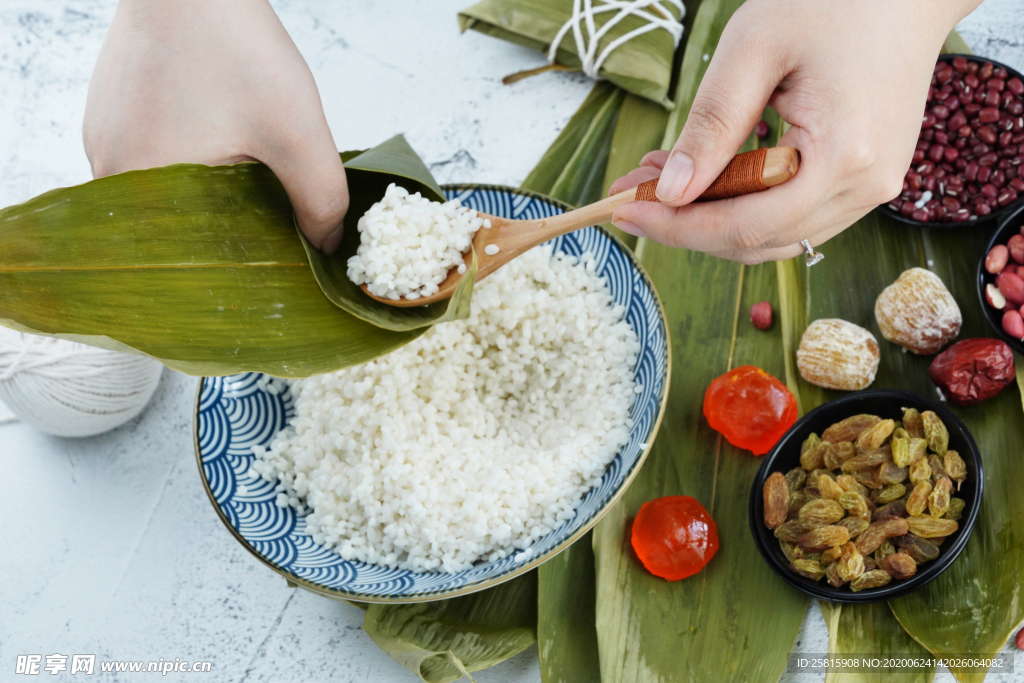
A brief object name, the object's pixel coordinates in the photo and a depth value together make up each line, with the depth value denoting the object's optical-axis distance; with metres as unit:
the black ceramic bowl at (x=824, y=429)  0.67
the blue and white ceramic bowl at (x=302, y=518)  0.67
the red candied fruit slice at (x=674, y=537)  0.69
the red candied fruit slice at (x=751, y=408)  0.71
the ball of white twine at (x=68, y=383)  0.73
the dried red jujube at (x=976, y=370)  0.70
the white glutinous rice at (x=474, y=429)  0.69
